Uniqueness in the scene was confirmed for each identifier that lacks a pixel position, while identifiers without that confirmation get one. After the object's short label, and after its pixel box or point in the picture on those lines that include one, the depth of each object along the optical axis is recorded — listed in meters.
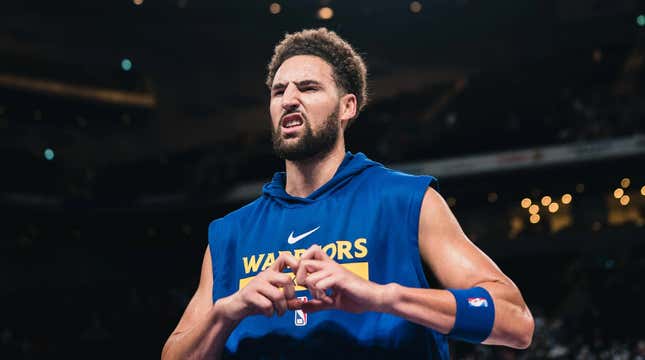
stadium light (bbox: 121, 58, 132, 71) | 18.00
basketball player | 1.82
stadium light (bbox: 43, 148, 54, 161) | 17.91
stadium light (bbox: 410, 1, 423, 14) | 17.62
